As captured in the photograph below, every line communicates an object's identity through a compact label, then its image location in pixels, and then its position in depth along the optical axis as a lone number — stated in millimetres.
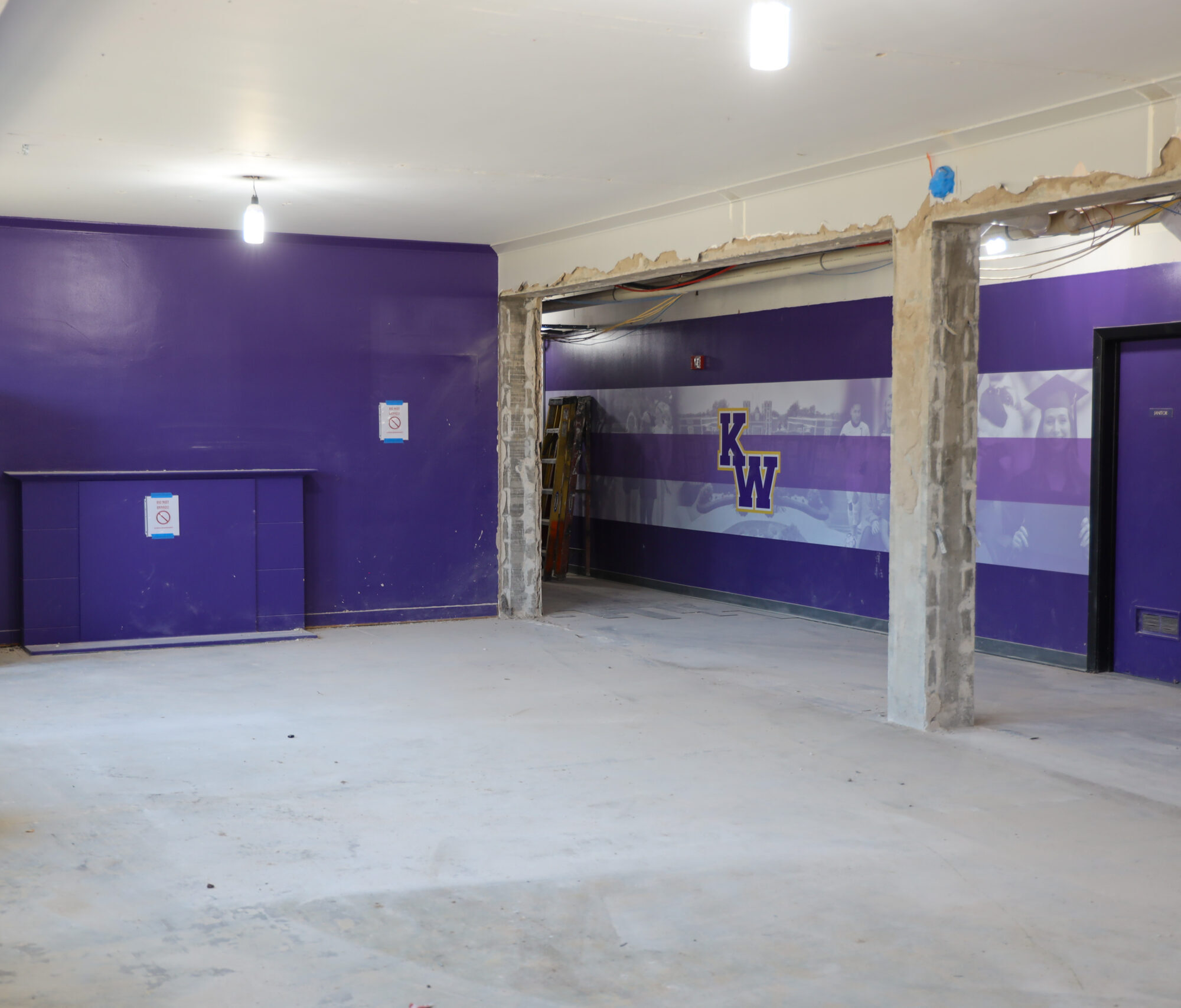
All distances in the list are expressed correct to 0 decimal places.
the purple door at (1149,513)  6555
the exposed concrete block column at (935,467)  5352
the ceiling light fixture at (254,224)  6176
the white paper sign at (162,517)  7641
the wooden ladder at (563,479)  11258
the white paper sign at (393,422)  8516
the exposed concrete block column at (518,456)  8852
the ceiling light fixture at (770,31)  3293
